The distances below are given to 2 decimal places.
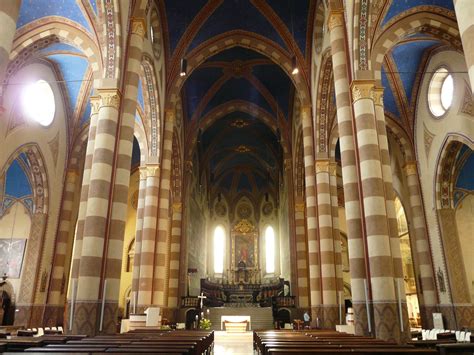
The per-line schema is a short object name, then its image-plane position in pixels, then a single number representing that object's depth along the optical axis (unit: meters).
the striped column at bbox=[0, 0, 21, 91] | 5.04
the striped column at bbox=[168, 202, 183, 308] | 22.16
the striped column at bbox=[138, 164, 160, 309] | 17.12
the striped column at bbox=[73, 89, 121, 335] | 9.96
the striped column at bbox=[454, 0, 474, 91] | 4.79
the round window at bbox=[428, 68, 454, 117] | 17.16
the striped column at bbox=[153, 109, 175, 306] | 17.95
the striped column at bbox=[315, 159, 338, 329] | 16.20
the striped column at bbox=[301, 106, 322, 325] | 17.93
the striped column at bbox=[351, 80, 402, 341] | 9.70
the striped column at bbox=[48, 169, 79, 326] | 18.91
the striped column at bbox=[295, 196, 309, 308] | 22.31
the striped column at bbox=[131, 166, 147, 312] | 18.47
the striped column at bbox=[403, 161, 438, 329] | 17.88
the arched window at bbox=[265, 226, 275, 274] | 39.19
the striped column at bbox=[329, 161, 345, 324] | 16.53
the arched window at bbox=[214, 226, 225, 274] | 39.84
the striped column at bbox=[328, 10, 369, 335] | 10.62
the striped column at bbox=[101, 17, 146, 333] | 10.50
